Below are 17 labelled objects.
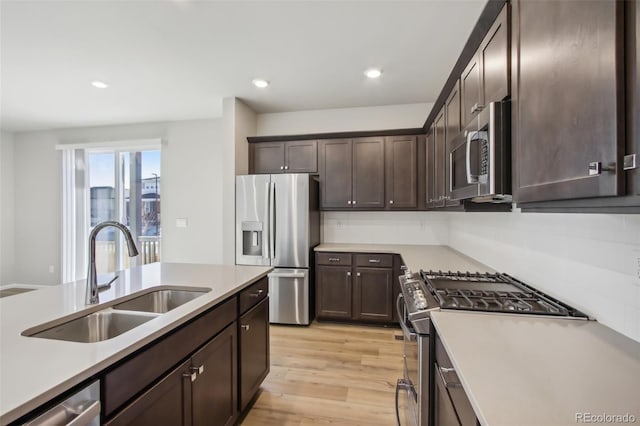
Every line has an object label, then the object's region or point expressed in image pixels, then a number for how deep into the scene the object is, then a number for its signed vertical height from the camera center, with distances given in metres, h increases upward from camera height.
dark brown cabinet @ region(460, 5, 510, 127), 1.31 +0.74
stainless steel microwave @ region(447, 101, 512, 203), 1.25 +0.26
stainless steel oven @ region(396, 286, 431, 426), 1.30 -0.77
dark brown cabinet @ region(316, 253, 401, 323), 3.37 -0.87
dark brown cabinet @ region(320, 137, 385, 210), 3.69 +0.51
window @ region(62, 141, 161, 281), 4.76 +0.22
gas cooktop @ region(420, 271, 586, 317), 1.29 -0.43
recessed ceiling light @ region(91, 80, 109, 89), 3.19 +1.45
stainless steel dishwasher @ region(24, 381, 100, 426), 0.74 -0.54
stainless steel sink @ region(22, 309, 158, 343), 1.30 -0.52
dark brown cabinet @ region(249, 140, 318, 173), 3.82 +0.75
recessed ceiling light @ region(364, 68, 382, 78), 2.91 +1.43
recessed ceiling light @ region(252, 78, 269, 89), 3.12 +1.43
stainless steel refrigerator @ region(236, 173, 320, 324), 3.41 -0.28
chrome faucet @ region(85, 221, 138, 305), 1.39 -0.29
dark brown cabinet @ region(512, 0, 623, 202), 0.68 +0.33
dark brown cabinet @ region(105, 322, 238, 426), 1.06 -0.78
